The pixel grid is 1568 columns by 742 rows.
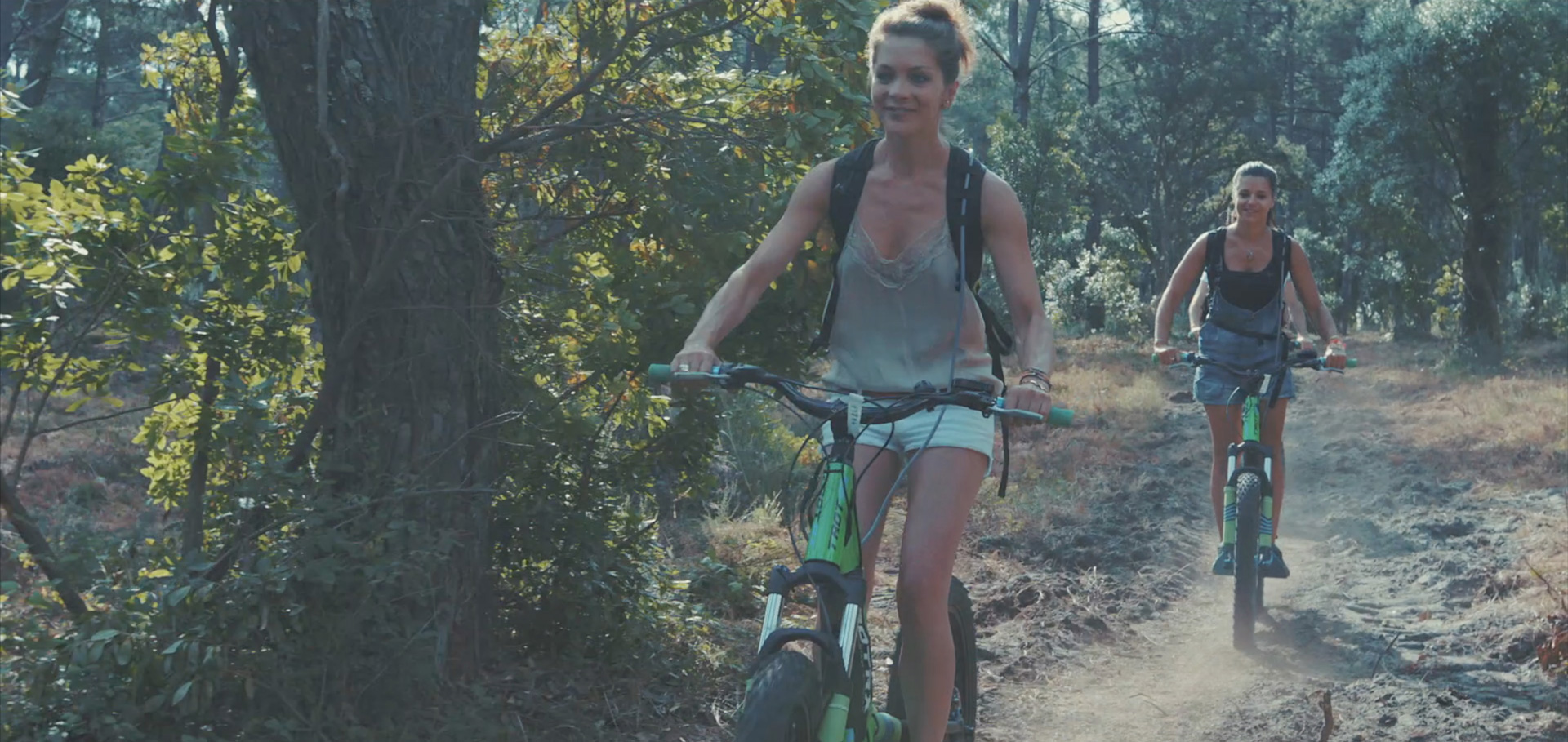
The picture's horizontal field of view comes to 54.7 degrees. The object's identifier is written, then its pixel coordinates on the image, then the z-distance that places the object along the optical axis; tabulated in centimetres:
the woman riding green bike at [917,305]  400
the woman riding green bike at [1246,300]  779
